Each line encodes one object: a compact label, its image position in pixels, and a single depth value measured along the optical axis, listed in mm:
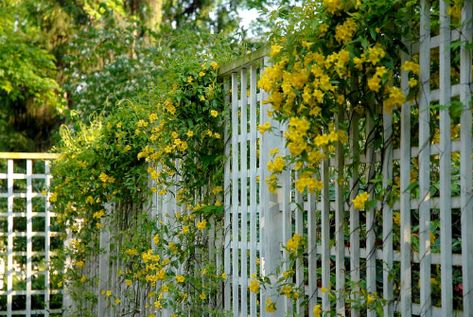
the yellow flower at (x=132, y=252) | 4941
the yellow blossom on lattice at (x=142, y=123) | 4695
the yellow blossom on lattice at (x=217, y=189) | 3889
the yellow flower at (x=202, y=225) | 3895
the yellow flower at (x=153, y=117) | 4254
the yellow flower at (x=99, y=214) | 5738
